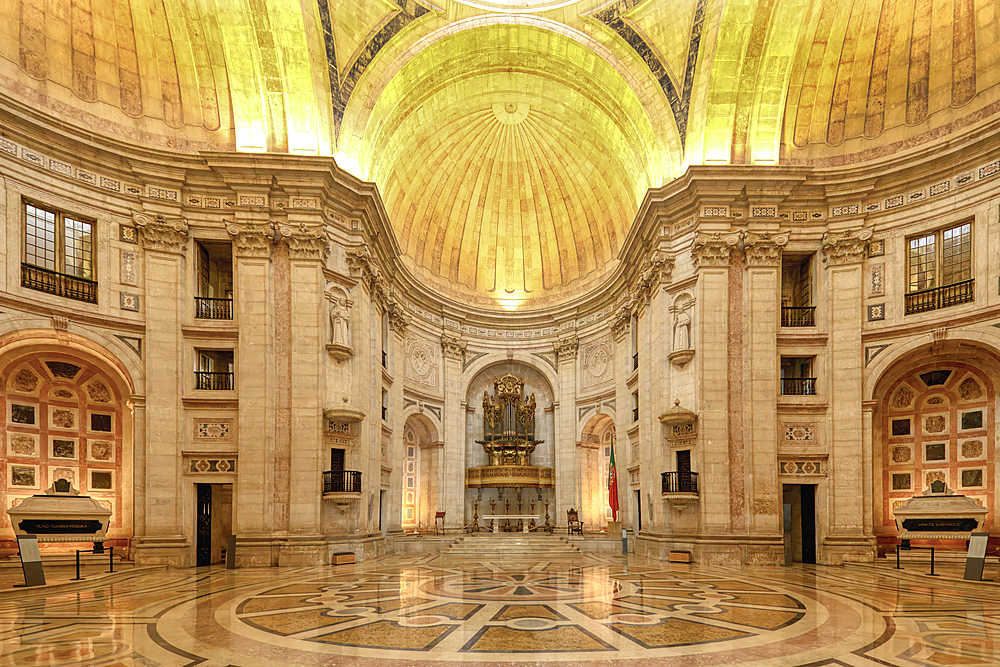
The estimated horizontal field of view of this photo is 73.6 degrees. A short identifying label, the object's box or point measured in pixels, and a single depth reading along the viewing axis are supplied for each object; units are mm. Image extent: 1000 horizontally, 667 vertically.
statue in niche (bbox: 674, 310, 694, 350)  20891
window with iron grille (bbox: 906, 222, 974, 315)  18500
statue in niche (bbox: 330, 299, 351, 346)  20859
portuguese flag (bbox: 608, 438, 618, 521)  26797
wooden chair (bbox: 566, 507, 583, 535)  28716
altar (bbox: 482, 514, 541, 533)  31253
